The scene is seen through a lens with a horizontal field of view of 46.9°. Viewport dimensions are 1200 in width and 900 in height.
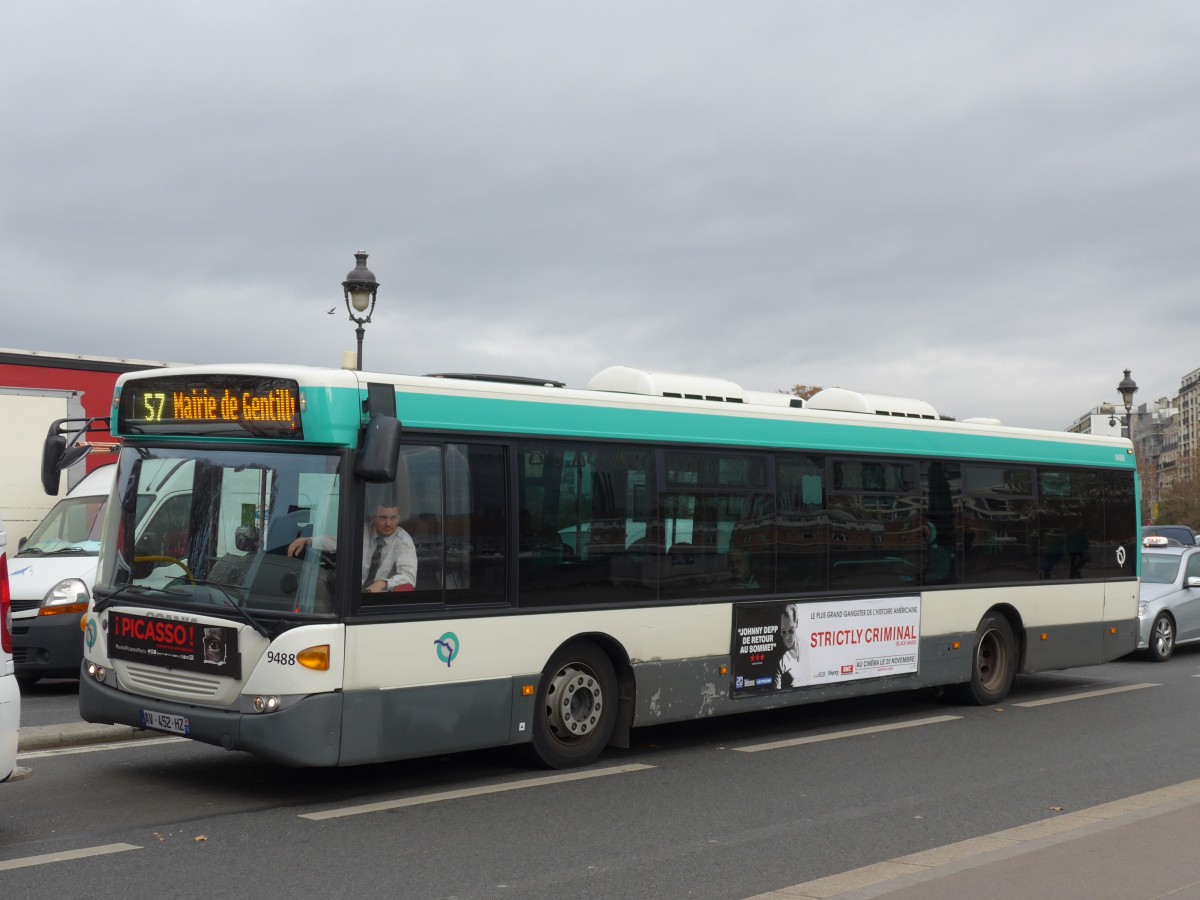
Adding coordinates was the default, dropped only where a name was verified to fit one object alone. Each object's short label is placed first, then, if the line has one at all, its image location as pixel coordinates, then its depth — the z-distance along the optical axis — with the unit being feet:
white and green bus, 26.99
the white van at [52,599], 42.19
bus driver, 26.91
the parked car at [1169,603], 61.11
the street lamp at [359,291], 56.29
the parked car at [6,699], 22.89
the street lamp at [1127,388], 111.24
